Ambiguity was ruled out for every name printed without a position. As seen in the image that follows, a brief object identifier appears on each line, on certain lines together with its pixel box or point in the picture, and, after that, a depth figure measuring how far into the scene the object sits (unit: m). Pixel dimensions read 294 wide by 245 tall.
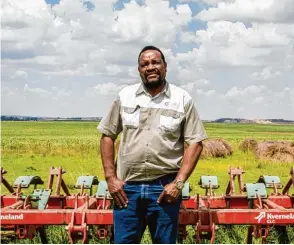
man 4.11
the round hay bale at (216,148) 23.33
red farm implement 5.15
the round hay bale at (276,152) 22.45
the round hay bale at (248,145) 26.09
